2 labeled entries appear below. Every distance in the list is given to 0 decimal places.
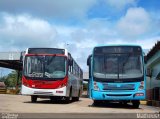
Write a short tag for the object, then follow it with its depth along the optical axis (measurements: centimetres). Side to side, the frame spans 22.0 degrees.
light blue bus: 2016
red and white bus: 2341
